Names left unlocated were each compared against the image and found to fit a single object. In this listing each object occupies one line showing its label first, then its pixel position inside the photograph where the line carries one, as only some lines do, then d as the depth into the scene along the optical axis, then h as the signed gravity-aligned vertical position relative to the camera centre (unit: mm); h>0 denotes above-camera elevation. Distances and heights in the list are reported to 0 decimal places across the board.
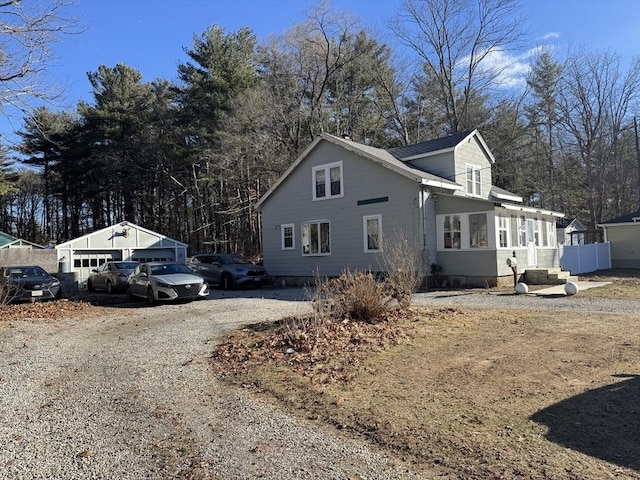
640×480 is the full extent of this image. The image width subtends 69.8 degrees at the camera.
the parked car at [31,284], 15305 -925
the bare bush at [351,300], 8523 -1008
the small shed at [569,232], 27658 +442
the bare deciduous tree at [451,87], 32094 +11386
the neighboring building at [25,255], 29172 +116
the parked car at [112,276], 19625 -981
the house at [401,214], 17359 +1234
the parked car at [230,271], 20250 -945
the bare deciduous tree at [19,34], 10883 +5280
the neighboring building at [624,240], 26516 -171
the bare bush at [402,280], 9477 -754
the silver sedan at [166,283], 14576 -1007
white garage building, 24375 +293
